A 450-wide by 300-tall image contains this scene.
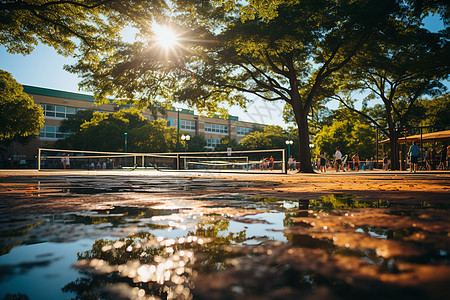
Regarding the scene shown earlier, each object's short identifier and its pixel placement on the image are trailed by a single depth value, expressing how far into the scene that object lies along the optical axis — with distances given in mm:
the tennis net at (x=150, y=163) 34406
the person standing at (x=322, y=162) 28078
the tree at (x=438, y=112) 43438
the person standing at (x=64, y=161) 35506
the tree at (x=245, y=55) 16453
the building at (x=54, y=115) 56875
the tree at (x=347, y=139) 52375
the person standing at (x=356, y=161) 32994
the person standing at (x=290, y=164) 34875
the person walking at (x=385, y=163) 34312
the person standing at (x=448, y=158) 22530
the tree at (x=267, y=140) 68938
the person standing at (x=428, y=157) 25241
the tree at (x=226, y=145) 71938
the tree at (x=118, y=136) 50938
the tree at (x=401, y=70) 18312
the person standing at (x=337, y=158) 27397
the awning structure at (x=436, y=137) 23462
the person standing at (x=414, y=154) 19225
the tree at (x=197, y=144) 67725
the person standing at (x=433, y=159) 28328
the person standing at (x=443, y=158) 25050
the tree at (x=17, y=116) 33094
